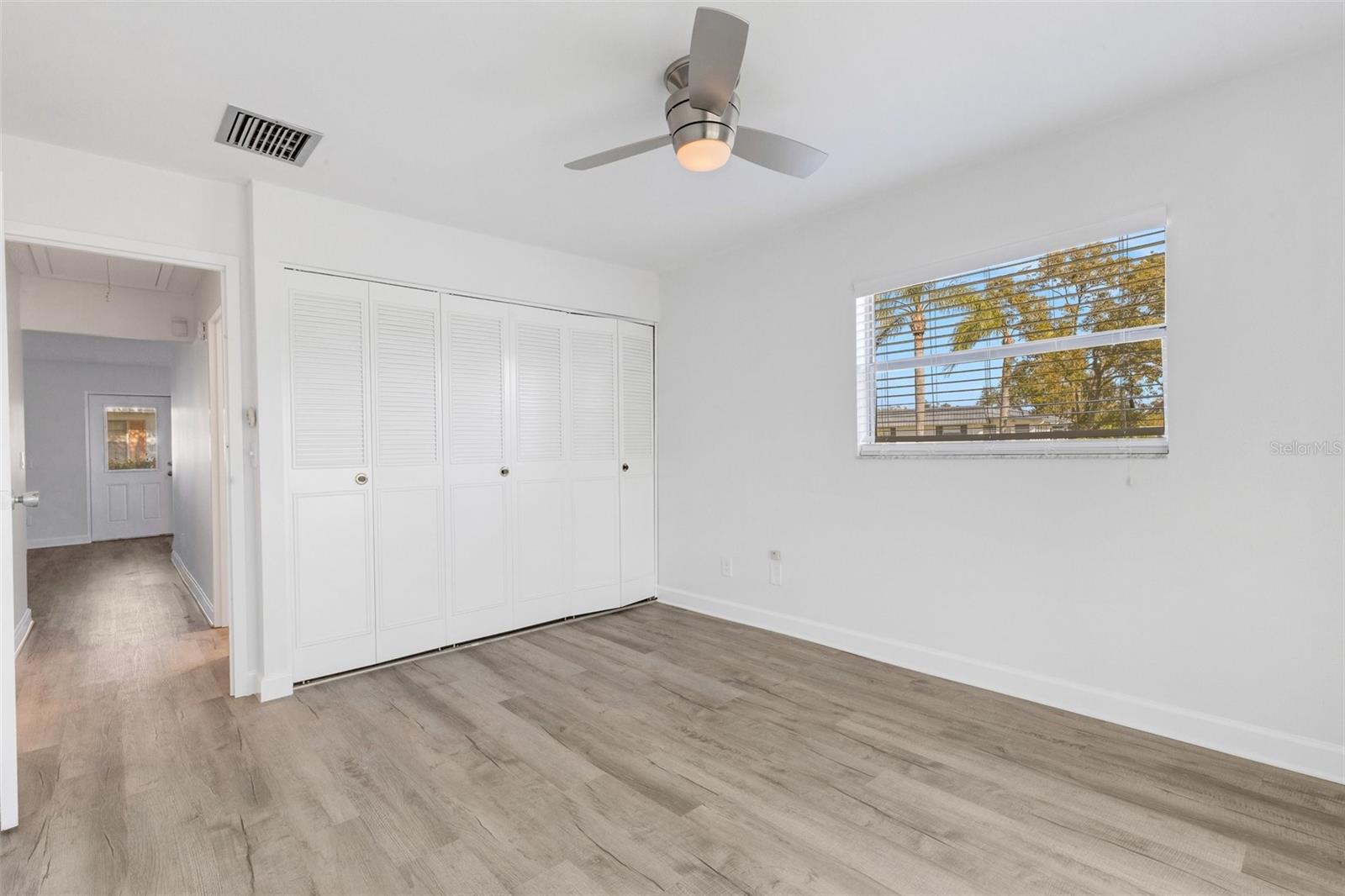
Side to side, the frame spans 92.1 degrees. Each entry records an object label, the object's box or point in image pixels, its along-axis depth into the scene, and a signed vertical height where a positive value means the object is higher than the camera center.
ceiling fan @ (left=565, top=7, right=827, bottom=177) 1.72 +1.05
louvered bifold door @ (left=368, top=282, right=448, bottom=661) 3.49 -0.17
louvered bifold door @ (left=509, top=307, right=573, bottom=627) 4.08 -0.18
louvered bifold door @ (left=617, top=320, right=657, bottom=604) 4.65 -0.15
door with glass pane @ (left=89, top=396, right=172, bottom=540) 8.61 -0.29
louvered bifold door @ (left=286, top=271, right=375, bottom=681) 3.22 -0.17
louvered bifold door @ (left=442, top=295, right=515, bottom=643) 3.77 -0.17
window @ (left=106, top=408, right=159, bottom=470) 8.77 +0.11
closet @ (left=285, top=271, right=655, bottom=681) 3.29 -0.16
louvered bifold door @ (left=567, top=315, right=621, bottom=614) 4.37 -0.19
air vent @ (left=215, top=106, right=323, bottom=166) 2.51 +1.25
